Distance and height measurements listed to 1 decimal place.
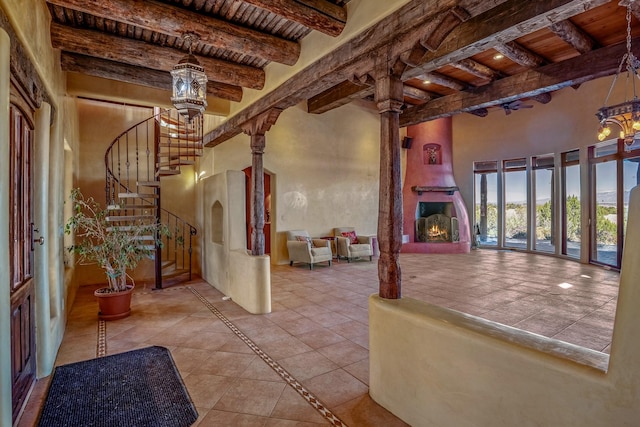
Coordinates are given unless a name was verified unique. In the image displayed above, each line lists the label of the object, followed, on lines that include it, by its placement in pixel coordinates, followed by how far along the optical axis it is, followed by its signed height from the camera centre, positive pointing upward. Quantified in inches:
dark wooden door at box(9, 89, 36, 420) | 92.6 -11.8
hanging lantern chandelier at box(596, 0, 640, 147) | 154.8 +47.3
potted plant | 165.1 -21.2
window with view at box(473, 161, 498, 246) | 420.2 +10.3
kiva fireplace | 382.9 +17.4
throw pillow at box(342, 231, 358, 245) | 341.0 -23.2
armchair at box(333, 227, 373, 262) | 321.4 -31.4
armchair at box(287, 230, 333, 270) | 295.9 -31.6
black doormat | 90.7 -55.0
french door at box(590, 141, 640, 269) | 274.5 +14.3
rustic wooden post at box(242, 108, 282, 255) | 187.9 +18.5
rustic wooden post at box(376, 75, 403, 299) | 101.4 +6.8
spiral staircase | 246.5 +37.9
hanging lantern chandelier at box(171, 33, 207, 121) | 115.0 +44.8
